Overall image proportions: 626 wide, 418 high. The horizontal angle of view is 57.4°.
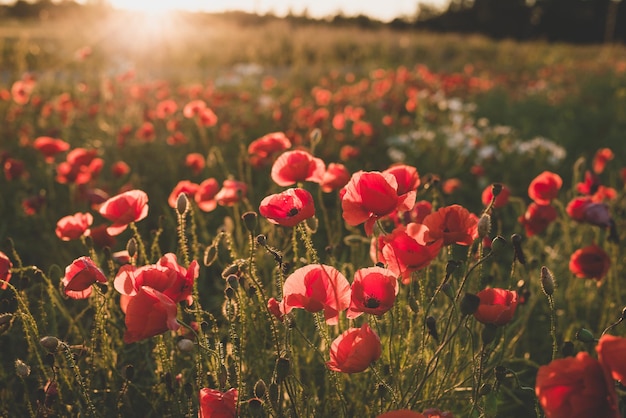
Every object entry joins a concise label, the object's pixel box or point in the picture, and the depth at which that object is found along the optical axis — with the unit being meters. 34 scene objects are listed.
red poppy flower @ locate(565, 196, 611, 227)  1.75
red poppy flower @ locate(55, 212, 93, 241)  1.64
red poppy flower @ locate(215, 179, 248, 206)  1.84
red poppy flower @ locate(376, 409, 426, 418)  0.91
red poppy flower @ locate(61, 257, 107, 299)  1.23
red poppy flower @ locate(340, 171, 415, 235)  1.24
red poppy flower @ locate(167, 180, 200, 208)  2.04
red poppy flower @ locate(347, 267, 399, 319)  1.11
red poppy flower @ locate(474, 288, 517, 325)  1.10
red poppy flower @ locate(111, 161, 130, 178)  2.95
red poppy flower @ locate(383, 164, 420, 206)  1.42
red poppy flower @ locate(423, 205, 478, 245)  1.28
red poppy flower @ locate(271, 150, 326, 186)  1.62
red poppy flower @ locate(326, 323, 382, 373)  1.06
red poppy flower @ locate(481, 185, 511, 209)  1.89
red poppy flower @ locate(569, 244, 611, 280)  1.74
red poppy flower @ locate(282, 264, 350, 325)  1.19
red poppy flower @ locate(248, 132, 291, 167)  2.11
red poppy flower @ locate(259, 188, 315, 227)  1.25
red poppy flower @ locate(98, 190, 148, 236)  1.51
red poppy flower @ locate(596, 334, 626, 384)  0.80
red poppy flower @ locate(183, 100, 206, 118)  2.93
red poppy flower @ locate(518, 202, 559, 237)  1.89
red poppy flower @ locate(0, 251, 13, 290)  1.31
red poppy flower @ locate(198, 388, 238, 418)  1.11
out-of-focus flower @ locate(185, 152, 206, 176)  2.81
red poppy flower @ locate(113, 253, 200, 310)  1.16
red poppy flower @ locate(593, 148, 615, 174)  2.69
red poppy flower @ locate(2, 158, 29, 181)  2.70
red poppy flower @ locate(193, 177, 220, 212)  1.96
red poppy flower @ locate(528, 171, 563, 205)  1.86
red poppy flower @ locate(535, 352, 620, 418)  0.82
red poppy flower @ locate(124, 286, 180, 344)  1.06
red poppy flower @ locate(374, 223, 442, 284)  1.22
